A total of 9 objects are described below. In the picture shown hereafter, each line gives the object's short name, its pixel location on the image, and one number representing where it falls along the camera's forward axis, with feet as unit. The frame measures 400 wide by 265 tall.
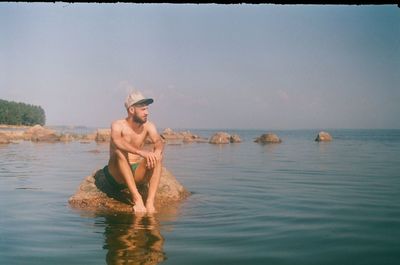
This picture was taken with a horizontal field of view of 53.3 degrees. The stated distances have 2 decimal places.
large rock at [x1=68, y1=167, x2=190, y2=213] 23.34
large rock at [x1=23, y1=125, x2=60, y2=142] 137.69
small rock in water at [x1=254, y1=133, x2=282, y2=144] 124.16
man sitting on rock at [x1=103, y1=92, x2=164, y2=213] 20.99
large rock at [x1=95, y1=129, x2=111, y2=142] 139.54
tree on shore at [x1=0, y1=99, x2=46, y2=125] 349.70
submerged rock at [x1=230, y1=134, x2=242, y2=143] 130.00
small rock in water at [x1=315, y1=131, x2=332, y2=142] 138.31
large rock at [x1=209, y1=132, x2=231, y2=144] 121.92
